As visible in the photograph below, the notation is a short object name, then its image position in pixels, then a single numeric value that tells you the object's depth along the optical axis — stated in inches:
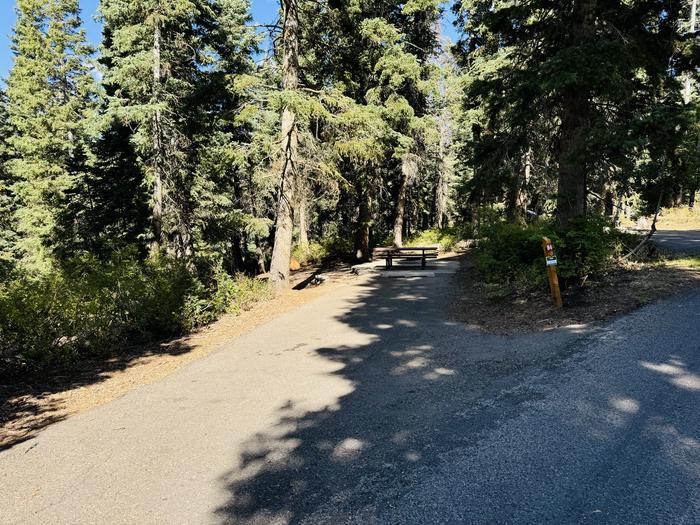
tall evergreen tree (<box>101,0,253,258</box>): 632.4
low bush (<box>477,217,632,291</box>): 321.1
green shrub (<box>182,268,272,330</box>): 385.1
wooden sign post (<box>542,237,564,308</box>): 287.6
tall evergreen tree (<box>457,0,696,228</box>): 319.0
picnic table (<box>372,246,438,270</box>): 654.5
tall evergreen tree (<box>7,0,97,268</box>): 927.7
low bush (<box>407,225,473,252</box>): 935.9
